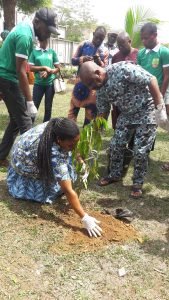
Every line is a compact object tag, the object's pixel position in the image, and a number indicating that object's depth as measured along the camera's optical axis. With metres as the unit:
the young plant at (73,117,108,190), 3.52
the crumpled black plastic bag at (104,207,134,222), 3.51
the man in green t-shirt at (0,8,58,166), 3.76
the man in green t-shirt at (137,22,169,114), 4.66
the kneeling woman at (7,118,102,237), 3.12
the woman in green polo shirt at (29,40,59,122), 5.33
